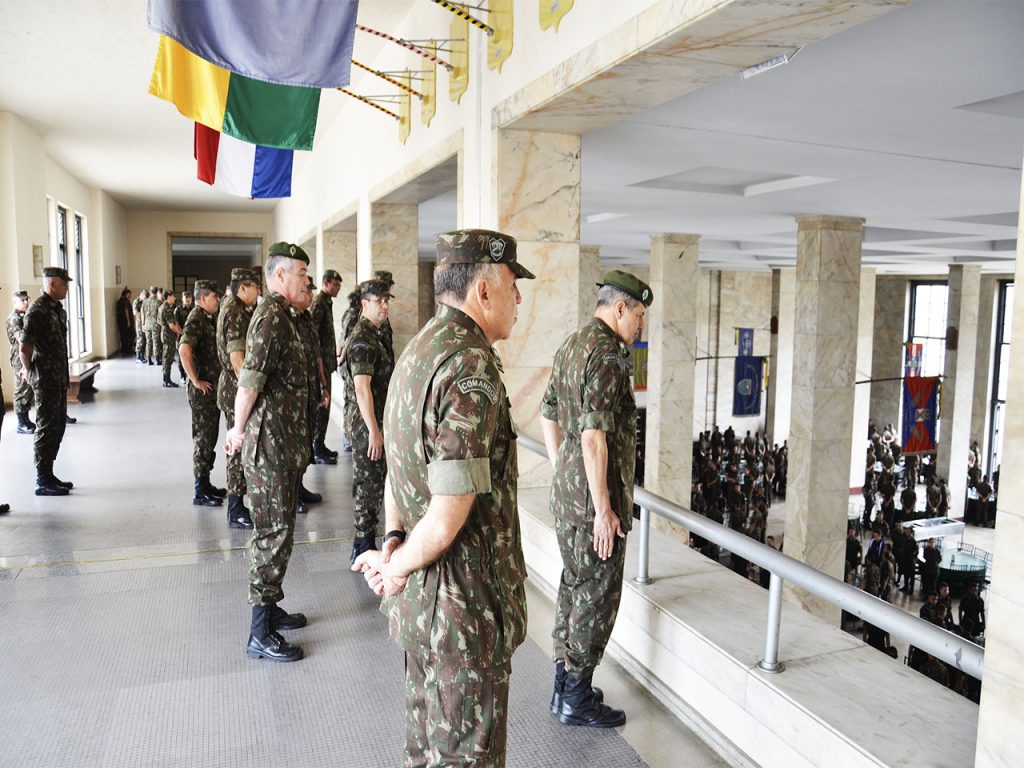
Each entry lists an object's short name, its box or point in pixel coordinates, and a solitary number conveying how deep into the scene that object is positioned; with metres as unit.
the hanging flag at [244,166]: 8.59
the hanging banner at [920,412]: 15.61
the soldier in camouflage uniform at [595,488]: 2.96
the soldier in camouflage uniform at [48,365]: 6.26
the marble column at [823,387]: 10.13
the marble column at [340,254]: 13.34
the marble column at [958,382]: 18.70
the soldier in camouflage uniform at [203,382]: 6.35
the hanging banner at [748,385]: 22.30
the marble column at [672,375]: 12.72
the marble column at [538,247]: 4.96
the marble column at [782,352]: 20.59
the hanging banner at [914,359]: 23.42
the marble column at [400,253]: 9.35
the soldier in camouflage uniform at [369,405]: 4.55
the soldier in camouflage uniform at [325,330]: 7.63
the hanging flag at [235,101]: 4.95
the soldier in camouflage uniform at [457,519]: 1.97
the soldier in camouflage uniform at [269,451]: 3.61
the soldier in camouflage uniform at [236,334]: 5.67
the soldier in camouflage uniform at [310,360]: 4.04
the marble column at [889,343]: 24.91
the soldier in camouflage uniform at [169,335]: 14.44
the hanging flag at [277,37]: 3.72
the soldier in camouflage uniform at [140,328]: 19.02
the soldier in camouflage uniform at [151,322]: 17.87
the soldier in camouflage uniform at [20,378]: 9.05
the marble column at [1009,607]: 1.73
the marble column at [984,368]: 19.31
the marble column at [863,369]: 19.38
